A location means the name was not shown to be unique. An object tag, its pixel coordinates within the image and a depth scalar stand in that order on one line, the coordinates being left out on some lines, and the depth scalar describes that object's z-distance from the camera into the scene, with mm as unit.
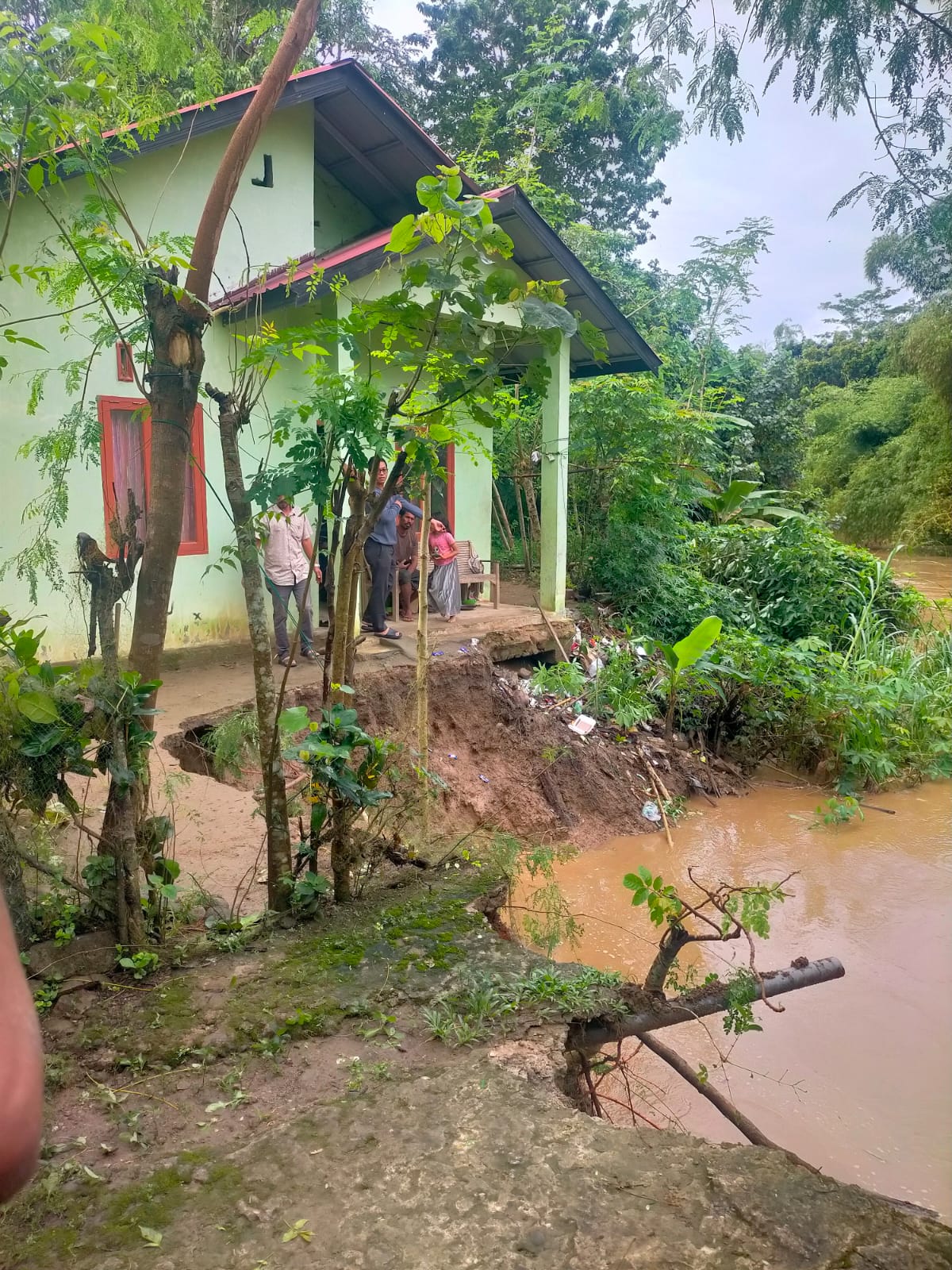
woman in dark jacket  8695
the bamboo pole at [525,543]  12358
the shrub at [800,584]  11938
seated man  9688
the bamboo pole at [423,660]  5184
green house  6988
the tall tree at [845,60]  2328
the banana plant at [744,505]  13336
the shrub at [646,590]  11242
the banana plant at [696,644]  7340
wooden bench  9953
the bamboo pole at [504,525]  11758
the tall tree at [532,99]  16891
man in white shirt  7660
